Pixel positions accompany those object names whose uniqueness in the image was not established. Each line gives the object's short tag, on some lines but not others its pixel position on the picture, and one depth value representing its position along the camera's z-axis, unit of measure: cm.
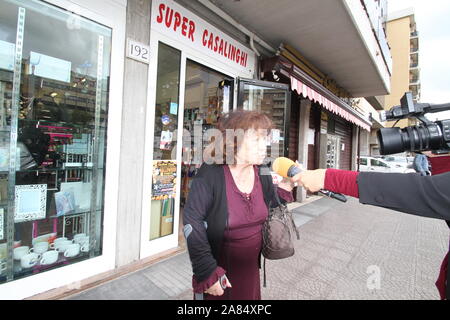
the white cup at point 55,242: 219
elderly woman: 121
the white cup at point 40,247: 208
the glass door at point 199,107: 375
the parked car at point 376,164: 1223
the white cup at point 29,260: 198
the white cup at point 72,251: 222
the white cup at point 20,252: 196
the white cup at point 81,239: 232
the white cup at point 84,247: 233
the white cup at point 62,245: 221
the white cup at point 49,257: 209
